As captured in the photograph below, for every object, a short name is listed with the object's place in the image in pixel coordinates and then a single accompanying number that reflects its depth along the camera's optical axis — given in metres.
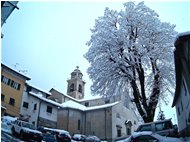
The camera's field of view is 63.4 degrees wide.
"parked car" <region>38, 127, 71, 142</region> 15.89
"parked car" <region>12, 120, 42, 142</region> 13.51
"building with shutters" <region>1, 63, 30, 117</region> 21.03
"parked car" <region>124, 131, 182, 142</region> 8.24
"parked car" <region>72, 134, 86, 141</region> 22.73
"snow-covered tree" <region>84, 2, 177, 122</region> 12.84
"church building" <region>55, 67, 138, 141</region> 28.55
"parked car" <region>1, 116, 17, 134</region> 15.84
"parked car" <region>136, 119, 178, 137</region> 10.40
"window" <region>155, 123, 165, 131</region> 10.67
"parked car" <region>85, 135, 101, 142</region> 22.18
